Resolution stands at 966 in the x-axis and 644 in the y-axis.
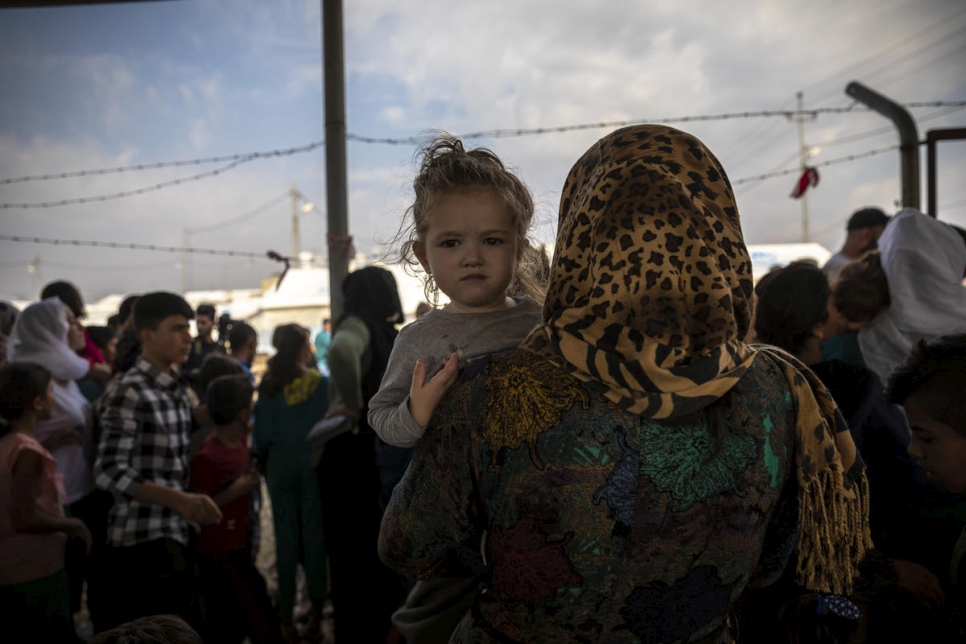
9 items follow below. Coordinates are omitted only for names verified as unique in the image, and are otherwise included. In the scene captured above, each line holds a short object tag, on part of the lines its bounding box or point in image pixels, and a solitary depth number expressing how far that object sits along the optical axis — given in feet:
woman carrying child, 3.43
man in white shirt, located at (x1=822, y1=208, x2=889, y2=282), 15.02
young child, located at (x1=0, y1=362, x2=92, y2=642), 8.75
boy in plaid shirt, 8.84
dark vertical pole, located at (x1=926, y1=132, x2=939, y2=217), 14.51
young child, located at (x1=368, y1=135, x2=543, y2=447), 5.06
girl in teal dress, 13.43
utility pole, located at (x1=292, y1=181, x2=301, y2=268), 109.09
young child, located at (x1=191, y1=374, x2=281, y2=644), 10.55
